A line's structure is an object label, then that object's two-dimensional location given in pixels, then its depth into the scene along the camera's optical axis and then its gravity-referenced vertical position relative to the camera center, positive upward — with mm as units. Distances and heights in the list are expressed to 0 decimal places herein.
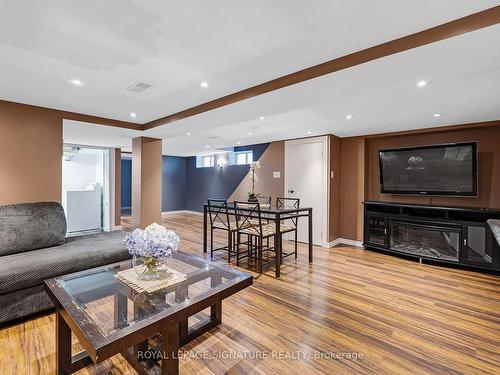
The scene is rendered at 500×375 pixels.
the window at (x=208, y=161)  8492 +921
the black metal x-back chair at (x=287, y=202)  5317 -310
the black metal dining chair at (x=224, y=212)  3807 -401
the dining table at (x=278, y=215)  3260 -408
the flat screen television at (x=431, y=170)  3713 +297
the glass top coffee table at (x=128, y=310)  1206 -692
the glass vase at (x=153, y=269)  1723 -580
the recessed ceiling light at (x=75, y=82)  2453 +1055
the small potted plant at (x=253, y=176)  4257 +206
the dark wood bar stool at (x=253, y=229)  3496 -618
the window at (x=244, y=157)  6977 +878
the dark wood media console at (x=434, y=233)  3467 -696
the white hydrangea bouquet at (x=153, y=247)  1652 -400
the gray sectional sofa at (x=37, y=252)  2105 -665
